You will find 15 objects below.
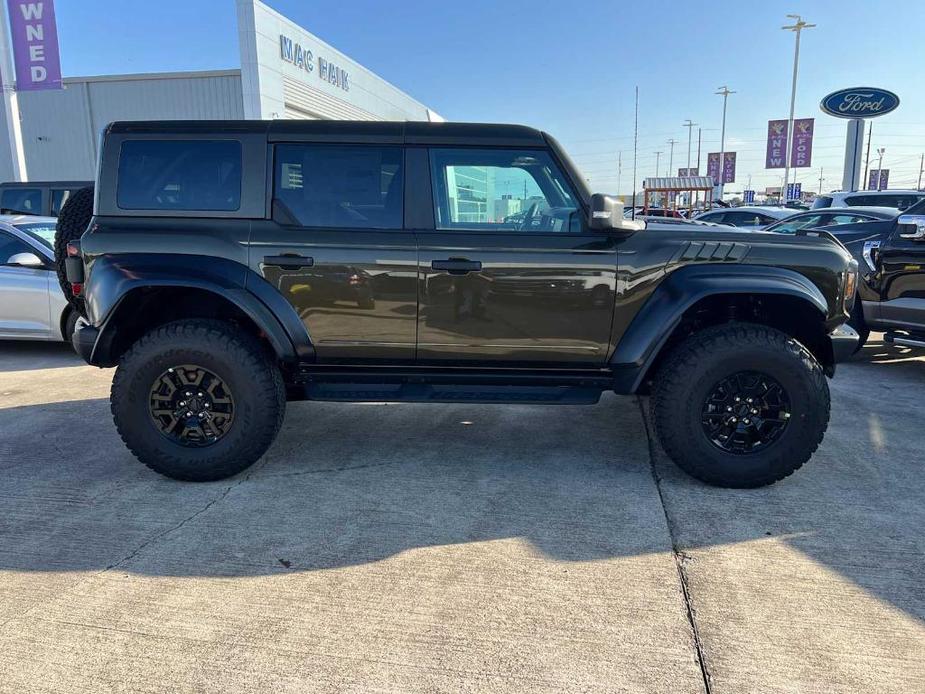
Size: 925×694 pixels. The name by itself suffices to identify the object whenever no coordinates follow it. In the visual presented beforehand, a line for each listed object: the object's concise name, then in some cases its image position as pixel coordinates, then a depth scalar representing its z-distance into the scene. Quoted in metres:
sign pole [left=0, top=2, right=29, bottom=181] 11.23
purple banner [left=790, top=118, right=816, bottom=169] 37.38
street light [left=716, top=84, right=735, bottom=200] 52.72
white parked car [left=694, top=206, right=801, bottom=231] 13.97
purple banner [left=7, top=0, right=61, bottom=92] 11.16
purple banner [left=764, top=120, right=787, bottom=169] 37.88
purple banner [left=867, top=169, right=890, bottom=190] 59.58
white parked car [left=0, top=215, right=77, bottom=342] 6.63
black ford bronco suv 3.49
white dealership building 18.77
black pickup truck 5.68
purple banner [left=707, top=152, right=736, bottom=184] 52.94
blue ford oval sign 26.91
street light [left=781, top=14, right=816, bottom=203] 36.84
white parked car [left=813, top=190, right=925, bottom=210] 13.30
